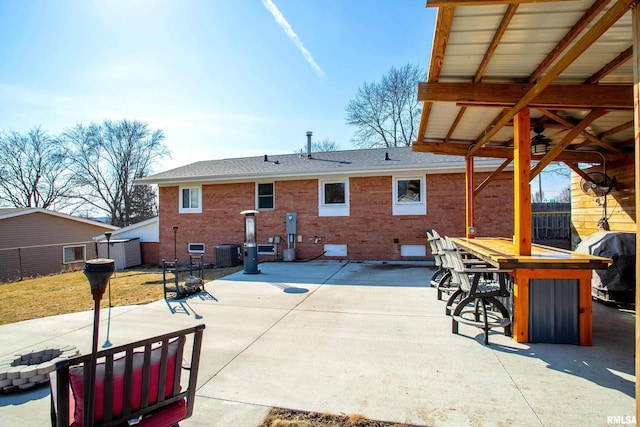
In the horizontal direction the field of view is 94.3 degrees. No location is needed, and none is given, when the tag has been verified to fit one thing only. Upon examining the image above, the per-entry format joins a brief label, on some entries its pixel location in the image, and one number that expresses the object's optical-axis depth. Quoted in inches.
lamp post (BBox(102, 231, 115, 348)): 149.8
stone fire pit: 108.6
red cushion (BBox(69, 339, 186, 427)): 60.9
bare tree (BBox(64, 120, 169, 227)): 1153.4
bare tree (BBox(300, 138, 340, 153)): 1104.3
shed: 502.3
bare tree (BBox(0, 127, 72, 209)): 1057.5
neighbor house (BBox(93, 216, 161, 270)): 512.7
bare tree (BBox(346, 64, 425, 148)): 879.1
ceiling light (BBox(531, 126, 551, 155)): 203.5
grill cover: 193.0
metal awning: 104.4
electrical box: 438.0
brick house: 390.3
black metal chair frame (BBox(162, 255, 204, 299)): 239.3
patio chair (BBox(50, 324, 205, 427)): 59.3
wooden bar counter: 139.1
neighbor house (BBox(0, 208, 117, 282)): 623.7
